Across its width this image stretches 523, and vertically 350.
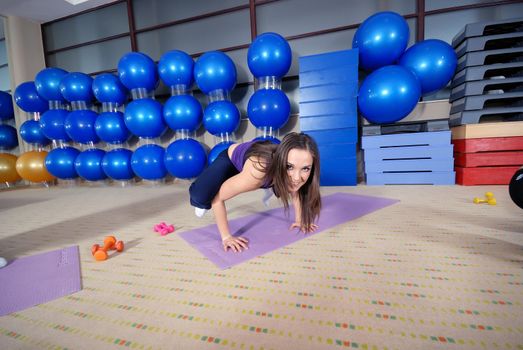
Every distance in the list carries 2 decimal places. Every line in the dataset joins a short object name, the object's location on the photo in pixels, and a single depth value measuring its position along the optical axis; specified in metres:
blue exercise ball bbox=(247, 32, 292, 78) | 2.19
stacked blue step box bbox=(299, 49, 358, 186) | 2.16
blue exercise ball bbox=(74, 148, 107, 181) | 2.85
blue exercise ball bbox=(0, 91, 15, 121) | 3.37
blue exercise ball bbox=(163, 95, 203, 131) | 2.49
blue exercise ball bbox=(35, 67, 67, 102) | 2.89
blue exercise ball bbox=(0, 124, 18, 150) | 3.44
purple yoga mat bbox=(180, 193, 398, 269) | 0.98
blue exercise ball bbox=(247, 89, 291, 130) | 2.22
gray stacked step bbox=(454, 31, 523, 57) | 1.88
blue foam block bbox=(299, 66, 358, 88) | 2.14
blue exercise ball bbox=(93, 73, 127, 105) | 2.68
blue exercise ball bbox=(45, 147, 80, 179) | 2.94
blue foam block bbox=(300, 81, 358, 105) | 2.16
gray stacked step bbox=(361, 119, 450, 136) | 2.14
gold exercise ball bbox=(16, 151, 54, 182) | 3.13
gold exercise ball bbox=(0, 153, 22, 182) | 3.24
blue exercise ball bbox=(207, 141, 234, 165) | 2.44
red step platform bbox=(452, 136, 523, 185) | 1.85
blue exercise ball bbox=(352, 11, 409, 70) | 1.99
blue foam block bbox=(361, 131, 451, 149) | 2.02
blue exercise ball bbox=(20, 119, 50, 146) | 3.14
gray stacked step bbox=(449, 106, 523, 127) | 1.88
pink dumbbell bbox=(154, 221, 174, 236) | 1.24
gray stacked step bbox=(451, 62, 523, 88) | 1.90
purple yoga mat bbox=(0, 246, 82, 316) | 0.73
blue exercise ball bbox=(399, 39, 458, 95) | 1.98
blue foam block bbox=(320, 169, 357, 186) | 2.25
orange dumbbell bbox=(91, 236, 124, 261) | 1.00
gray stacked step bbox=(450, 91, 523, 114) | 1.87
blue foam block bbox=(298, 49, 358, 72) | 2.12
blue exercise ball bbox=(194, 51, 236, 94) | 2.36
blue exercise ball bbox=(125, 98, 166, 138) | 2.54
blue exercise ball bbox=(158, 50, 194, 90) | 2.44
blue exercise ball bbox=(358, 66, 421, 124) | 1.90
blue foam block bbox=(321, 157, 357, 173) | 2.24
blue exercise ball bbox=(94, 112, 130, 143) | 2.72
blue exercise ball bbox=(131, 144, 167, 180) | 2.61
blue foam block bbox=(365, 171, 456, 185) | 2.06
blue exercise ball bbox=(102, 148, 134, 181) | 2.75
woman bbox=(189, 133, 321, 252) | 0.94
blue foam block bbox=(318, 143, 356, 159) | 2.22
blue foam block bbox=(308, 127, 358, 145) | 2.21
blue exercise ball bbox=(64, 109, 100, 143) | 2.80
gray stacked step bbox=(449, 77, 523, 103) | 1.89
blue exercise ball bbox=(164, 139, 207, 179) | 2.47
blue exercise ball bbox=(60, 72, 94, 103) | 2.78
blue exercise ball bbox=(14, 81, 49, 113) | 3.05
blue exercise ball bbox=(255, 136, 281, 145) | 2.34
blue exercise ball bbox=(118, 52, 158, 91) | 2.48
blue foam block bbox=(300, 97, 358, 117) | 2.18
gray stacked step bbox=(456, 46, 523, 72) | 1.89
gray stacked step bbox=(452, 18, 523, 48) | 1.86
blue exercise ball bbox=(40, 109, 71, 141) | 2.90
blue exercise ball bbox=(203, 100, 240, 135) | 2.42
